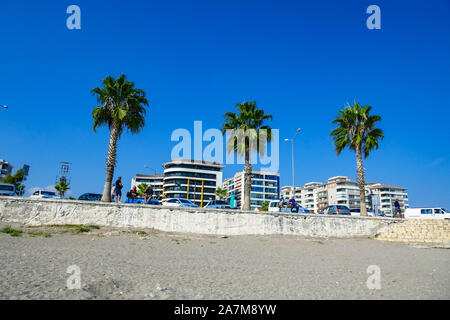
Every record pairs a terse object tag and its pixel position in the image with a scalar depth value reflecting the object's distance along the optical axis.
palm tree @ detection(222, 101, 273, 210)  25.25
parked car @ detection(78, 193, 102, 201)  28.89
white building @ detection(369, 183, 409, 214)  122.00
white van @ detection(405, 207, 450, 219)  28.72
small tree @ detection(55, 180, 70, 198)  71.50
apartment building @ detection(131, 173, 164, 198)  112.62
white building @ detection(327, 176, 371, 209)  110.38
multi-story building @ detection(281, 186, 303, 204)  146.65
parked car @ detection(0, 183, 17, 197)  26.40
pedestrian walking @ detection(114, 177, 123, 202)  20.58
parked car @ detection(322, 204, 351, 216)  29.24
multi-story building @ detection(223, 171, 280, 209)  118.00
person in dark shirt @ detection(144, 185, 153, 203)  21.67
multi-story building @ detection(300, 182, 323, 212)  133.62
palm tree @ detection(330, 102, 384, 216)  26.08
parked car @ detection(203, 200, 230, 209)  27.50
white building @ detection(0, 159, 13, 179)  113.36
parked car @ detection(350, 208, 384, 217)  31.99
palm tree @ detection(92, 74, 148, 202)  21.81
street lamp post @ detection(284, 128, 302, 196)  31.47
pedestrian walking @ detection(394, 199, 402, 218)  25.10
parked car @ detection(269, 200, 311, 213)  31.68
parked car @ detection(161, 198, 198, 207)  27.88
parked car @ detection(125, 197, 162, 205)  27.83
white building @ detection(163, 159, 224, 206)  92.75
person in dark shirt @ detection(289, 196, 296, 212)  23.66
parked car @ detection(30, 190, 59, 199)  27.92
